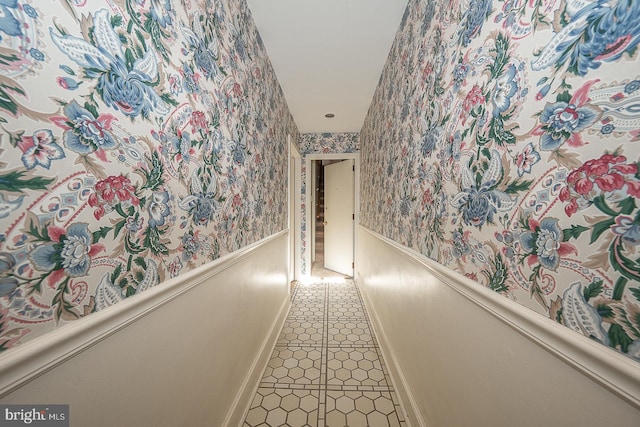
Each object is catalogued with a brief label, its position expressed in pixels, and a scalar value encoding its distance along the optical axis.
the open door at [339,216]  4.01
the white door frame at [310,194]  3.77
